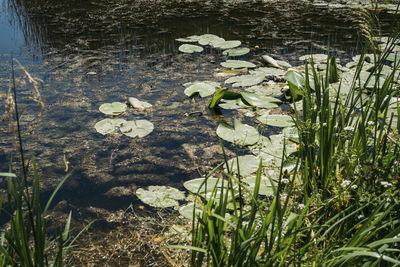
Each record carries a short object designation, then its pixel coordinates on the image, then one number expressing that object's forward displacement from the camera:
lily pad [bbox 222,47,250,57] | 3.27
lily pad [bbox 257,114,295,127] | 2.22
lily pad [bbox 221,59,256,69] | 3.02
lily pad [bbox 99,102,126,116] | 2.35
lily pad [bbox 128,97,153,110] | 2.40
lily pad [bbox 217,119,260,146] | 2.03
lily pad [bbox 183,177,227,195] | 1.65
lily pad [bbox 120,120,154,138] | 2.16
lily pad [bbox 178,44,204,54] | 3.36
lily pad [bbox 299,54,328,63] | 3.09
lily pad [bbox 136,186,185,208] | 1.63
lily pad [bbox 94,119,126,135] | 2.17
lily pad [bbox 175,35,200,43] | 3.60
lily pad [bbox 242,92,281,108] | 2.44
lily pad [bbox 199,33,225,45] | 3.56
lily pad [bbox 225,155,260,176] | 1.76
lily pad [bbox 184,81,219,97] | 2.57
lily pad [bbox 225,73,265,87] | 2.72
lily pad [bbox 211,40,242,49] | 3.44
